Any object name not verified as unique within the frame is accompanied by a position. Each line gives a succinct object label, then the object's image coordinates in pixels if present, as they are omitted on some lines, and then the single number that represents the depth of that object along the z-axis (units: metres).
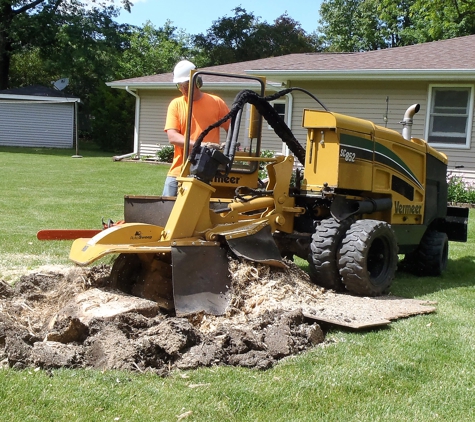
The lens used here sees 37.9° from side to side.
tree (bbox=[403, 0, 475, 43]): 24.77
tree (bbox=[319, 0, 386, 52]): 39.66
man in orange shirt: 6.03
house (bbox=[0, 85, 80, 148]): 30.28
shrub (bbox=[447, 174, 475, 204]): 13.82
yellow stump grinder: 5.12
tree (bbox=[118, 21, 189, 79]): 36.56
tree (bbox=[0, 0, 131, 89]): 33.28
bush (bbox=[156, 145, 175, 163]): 21.72
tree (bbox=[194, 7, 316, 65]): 47.53
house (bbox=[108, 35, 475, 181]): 15.30
